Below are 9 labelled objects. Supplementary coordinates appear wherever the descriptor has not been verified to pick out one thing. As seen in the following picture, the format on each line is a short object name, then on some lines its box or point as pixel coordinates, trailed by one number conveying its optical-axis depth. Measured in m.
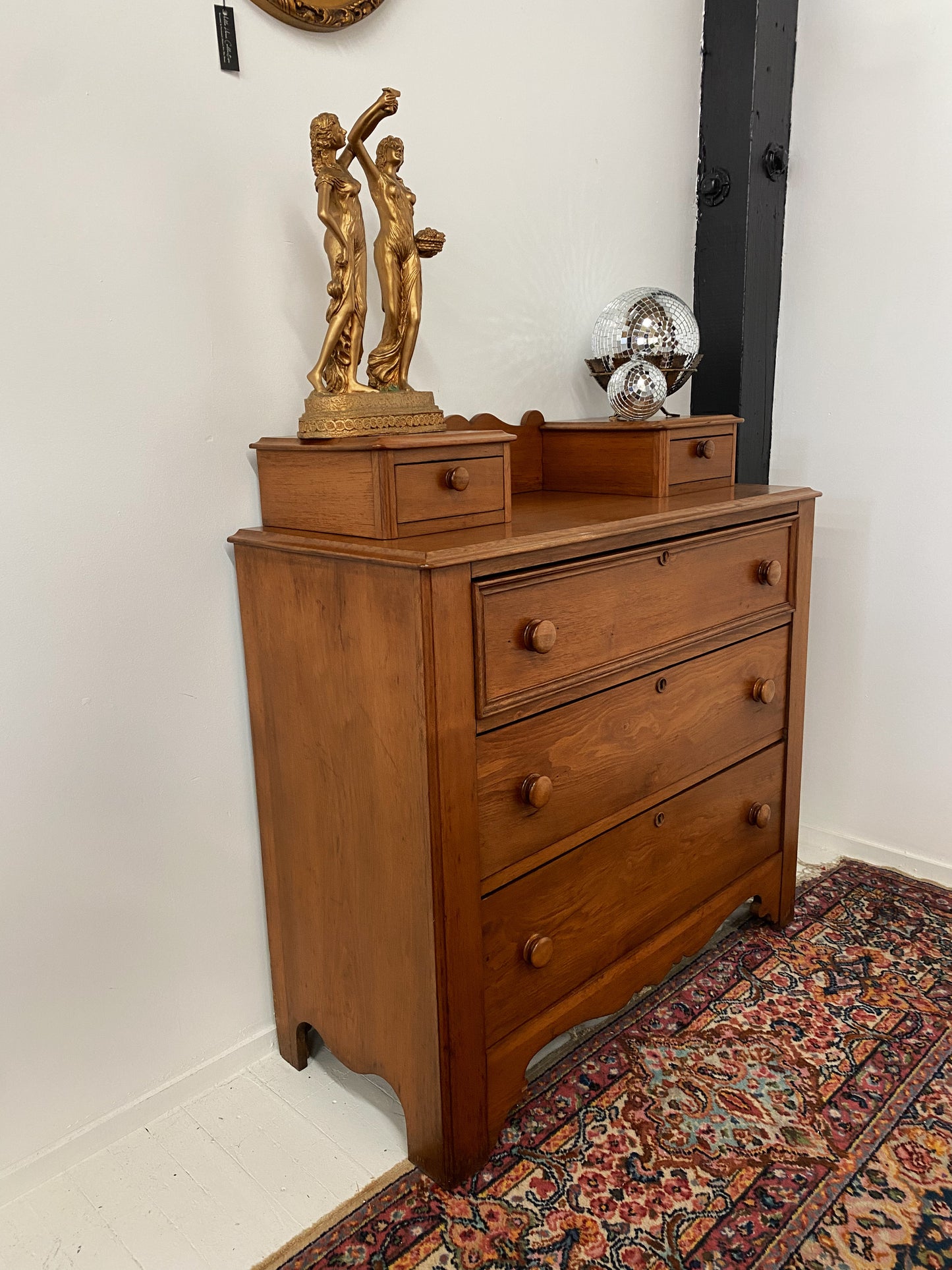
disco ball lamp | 1.99
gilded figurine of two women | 1.46
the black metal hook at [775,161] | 2.28
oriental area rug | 1.34
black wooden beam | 2.21
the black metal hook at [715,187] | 2.30
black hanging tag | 1.48
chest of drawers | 1.32
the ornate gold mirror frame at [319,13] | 1.52
